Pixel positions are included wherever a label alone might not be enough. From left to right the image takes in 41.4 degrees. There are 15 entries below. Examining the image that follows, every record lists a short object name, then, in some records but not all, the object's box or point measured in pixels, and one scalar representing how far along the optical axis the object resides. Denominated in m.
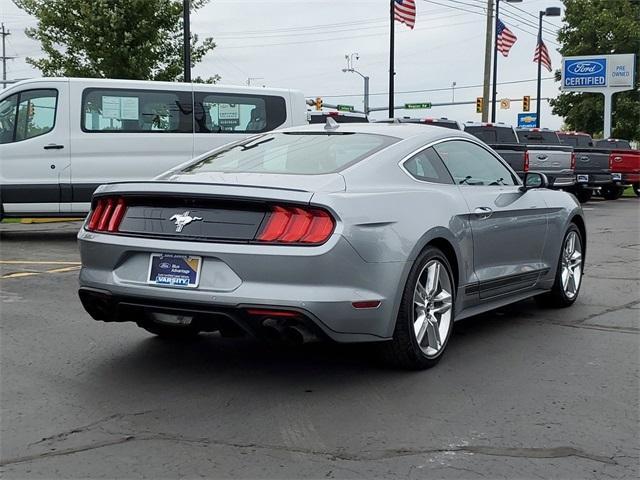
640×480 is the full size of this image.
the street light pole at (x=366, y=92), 58.72
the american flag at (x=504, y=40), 36.31
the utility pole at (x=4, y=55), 76.88
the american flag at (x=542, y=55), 39.72
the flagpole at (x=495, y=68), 34.11
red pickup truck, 24.61
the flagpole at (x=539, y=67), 39.80
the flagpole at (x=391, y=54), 26.45
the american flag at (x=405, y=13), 27.30
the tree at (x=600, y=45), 51.41
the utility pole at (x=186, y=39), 19.08
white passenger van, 12.05
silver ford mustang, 4.41
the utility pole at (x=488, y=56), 32.06
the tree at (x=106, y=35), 22.33
